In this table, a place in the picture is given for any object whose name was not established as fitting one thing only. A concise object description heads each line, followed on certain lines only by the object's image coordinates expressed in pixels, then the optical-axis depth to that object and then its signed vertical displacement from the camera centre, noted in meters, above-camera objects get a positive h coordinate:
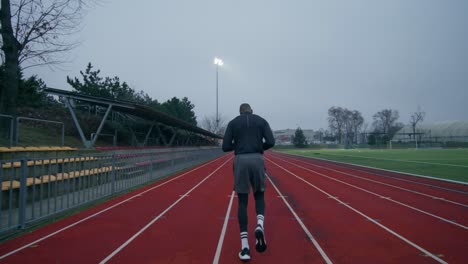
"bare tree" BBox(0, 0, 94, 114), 10.23 +3.45
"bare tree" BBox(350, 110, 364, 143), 107.59 +7.44
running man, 4.02 -0.20
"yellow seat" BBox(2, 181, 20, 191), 5.36 -0.68
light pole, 42.60 +10.57
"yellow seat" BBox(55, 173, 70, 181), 6.94 -0.65
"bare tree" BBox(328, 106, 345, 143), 106.19 +7.70
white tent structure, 85.60 +3.37
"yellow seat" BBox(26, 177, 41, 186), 6.48 -0.71
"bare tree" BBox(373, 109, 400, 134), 104.56 +7.79
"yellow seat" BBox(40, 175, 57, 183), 6.61 -0.66
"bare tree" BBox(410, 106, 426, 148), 96.25 +7.14
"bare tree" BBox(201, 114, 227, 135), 104.19 +5.92
